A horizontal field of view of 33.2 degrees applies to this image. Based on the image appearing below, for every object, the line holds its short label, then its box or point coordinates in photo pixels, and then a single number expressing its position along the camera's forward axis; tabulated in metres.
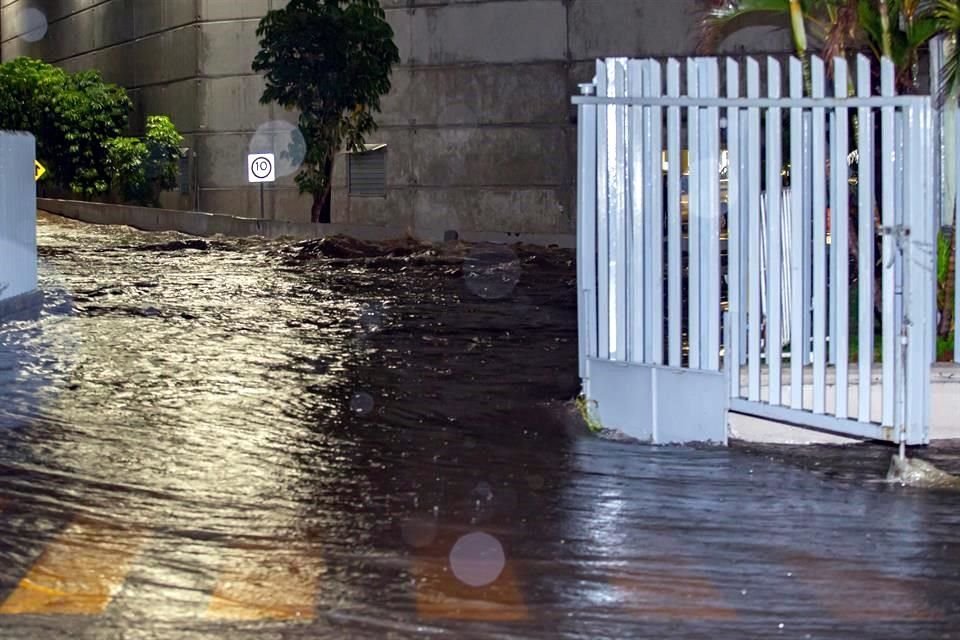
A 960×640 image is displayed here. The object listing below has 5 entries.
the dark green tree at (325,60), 30.91
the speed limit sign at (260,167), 34.09
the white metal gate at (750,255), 8.68
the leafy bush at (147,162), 37.88
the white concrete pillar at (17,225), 15.27
